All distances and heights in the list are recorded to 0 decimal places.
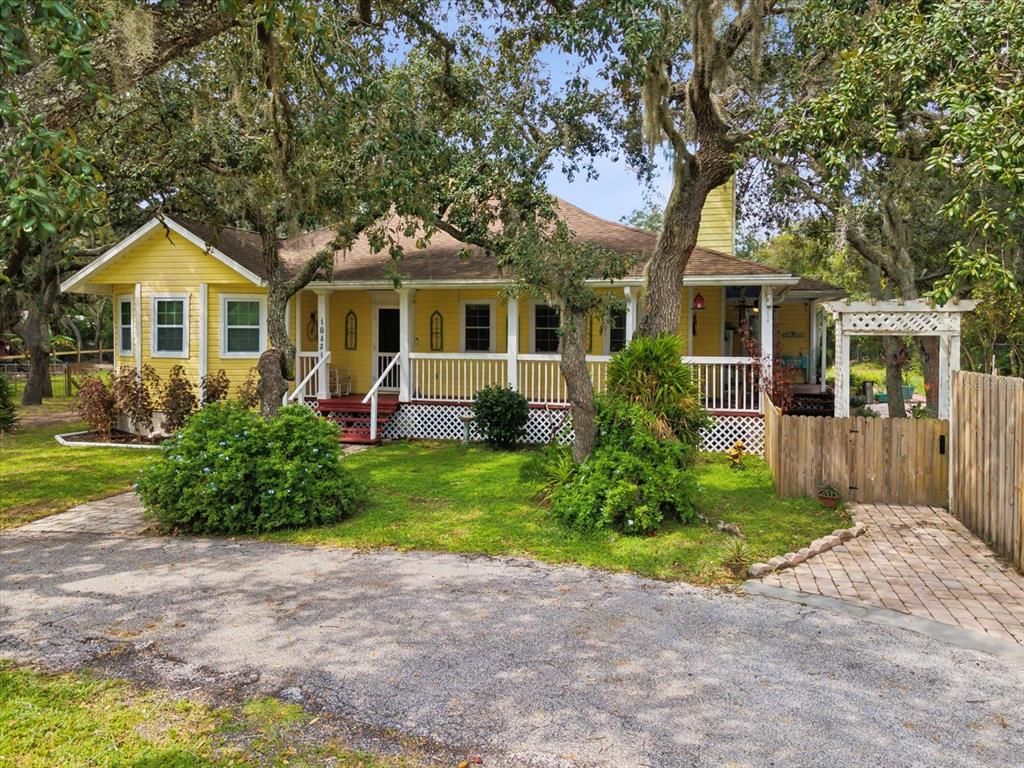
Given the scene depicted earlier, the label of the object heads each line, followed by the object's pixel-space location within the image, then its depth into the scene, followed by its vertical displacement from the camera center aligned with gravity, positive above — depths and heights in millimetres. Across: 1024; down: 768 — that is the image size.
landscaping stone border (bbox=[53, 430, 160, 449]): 14141 -1365
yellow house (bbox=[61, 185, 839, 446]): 14422 +1147
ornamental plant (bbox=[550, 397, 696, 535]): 7355 -1153
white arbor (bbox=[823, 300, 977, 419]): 8525 +562
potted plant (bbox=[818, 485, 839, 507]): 8320 -1427
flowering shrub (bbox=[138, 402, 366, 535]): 7680 -1119
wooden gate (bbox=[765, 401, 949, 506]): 8391 -1005
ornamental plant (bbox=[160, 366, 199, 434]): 14734 -554
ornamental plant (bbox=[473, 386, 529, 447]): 13211 -770
